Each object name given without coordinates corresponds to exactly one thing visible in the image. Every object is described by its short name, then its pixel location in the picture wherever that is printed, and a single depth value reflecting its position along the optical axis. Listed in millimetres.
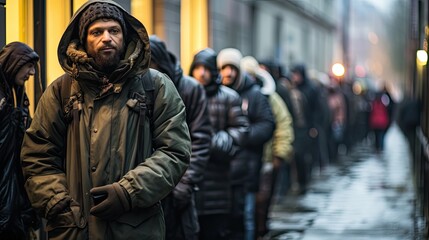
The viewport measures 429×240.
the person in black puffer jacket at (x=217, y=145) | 9758
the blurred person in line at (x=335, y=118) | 26953
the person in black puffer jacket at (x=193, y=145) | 8234
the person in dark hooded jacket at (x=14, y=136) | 7070
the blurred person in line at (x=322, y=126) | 22578
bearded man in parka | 5859
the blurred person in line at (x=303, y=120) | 19453
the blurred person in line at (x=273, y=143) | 13367
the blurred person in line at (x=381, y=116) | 31234
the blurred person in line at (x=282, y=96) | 16984
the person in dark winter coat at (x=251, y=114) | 12133
